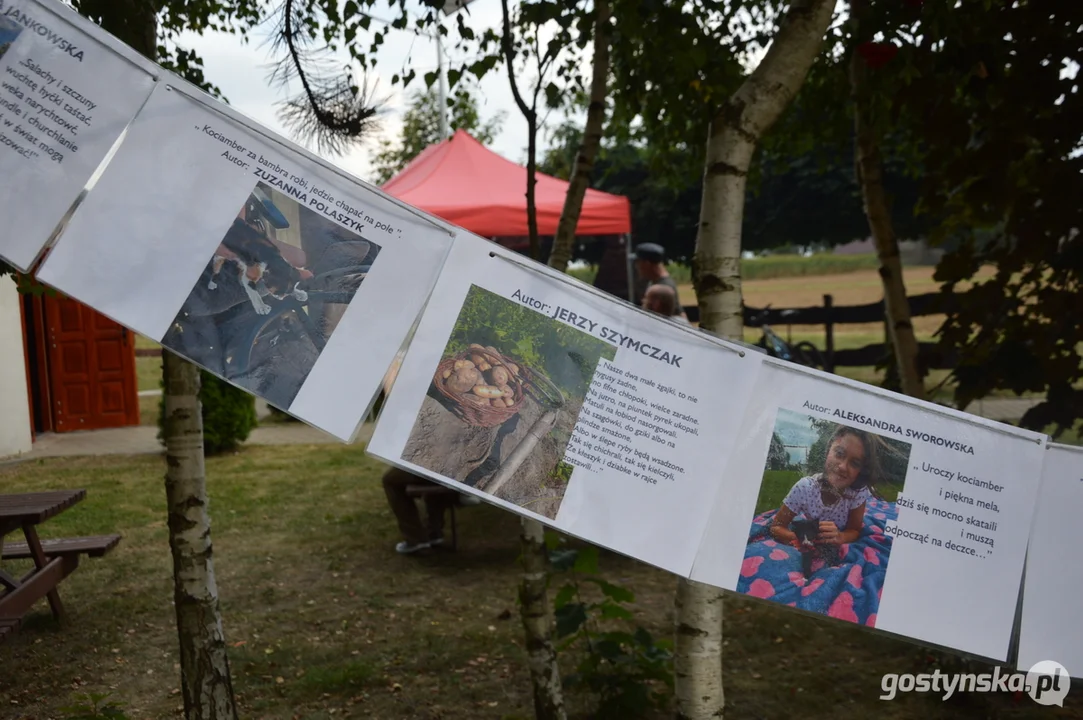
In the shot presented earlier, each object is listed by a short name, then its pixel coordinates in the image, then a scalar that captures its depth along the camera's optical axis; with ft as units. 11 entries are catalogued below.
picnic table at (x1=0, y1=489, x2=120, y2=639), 12.86
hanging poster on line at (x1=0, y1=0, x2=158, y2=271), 6.42
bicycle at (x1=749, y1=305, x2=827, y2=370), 40.06
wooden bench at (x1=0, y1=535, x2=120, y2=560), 15.19
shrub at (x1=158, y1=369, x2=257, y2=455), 32.30
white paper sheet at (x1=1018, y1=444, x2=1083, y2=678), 6.67
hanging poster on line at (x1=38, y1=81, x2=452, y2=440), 6.36
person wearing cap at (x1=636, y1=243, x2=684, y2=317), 21.61
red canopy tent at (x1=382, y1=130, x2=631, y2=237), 26.45
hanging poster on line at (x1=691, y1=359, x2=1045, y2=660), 6.57
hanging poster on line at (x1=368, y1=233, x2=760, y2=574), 6.44
